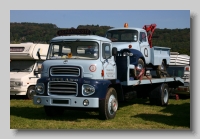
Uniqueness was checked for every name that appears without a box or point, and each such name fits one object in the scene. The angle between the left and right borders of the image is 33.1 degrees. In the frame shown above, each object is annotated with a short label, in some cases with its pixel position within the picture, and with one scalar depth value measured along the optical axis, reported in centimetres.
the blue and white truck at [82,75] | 850
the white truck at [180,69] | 1426
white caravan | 1351
